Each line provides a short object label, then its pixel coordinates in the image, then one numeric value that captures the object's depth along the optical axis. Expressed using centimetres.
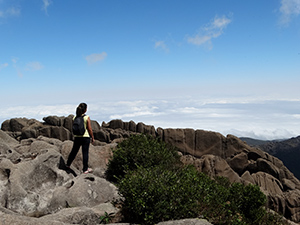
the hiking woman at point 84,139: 1230
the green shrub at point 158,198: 779
